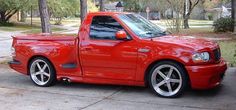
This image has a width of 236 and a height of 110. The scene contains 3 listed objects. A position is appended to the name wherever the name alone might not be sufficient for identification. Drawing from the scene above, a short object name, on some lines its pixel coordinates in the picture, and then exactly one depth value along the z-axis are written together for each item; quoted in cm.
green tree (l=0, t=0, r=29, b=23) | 4031
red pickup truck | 755
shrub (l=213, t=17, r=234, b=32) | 3008
